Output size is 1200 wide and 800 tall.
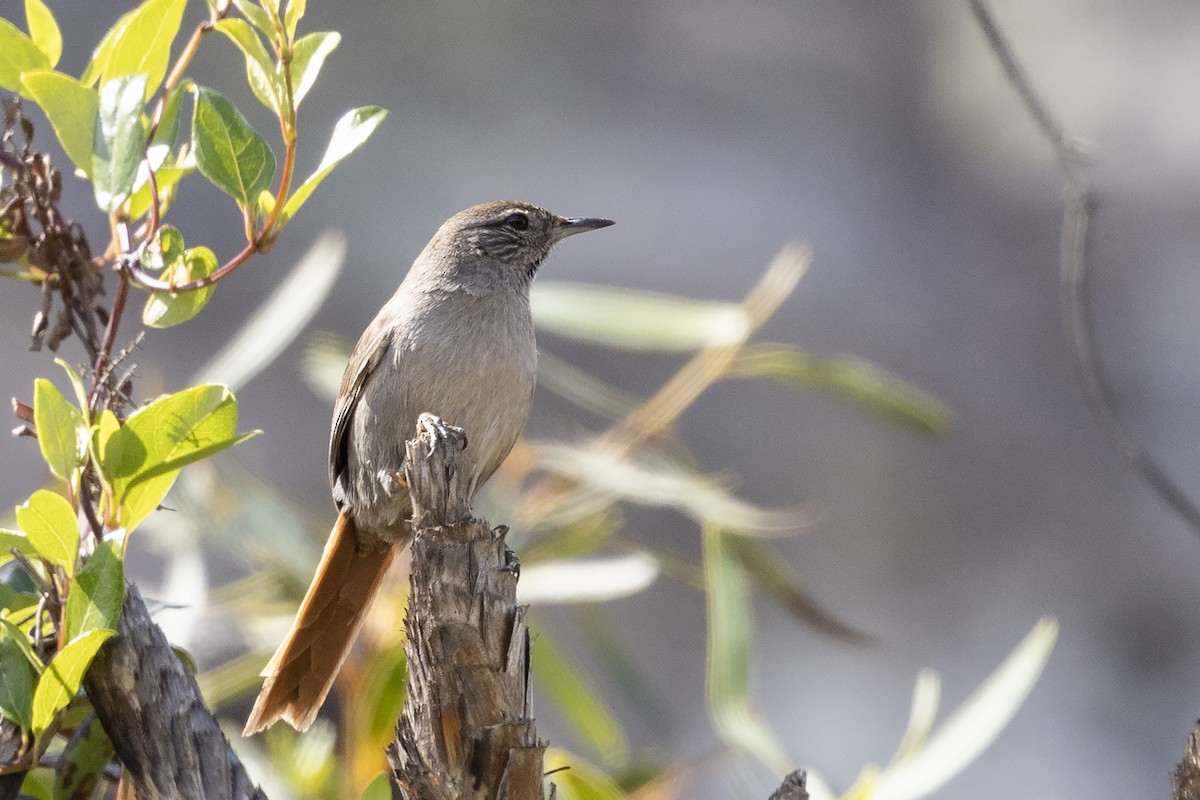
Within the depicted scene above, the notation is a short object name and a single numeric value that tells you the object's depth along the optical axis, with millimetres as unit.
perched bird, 6168
